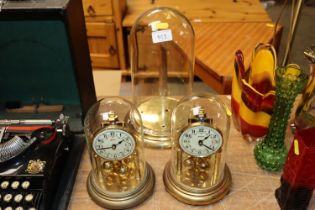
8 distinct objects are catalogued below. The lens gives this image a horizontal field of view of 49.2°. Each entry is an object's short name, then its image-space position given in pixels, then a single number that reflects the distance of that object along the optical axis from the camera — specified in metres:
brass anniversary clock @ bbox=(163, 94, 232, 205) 0.78
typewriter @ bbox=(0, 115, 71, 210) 0.75
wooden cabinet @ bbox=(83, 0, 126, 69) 2.00
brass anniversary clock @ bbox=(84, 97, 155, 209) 0.77
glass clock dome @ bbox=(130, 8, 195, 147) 1.02
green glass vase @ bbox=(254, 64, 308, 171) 0.74
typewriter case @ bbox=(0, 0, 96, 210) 0.79
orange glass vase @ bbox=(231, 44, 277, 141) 0.86
